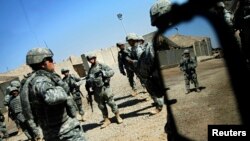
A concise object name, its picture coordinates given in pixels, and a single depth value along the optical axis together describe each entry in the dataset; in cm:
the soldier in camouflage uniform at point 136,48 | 528
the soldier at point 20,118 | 686
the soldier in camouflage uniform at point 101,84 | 600
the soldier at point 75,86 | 768
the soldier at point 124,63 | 748
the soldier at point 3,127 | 882
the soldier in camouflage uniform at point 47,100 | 306
